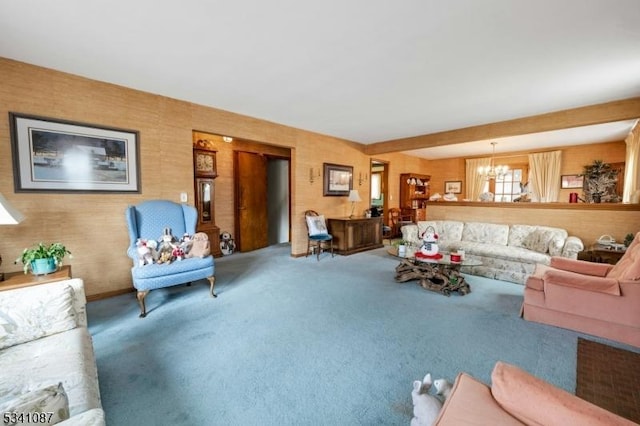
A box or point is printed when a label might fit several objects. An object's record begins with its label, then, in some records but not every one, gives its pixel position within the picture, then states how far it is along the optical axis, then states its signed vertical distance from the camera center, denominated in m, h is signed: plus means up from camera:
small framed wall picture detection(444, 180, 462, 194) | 8.71 +0.32
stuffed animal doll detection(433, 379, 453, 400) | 1.29 -0.93
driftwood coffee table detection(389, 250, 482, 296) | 3.48 -1.08
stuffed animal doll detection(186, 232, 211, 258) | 3.21 -0.62
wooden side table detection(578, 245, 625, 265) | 3.25 -0.73
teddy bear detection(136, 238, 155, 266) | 2.89 -0.62
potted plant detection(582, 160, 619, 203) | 6.23 +0.42
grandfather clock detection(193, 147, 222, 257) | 5.00 +0.07
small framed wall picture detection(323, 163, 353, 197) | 5.97 +0.38
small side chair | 5.33 -0.71
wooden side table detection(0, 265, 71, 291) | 2.04 -0.68
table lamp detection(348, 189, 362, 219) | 6.12 +0.00
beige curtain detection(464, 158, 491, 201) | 8.17 +0.55
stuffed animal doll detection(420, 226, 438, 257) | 3.69 -0.66
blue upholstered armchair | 2.79 -0.49
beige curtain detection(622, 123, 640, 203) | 4.49 +0.57
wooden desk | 5.70 -0.83
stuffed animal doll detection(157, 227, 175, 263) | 3.01 -0.59
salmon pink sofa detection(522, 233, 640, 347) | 2.28 -0.93
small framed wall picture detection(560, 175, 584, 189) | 6.68 +0.40
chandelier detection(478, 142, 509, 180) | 7.13 +0.71
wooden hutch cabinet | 8.28 +0.07
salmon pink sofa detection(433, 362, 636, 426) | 0.76 -0.66
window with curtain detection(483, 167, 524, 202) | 7.92 +0.33
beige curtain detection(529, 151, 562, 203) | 6.94 +0.58
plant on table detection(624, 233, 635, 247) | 3.47 -0.55
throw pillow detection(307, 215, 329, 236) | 5.38 -0.59
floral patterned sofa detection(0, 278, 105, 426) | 0.87 -0.82
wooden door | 5.85 -0.12
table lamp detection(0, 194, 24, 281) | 2.01 -0.14
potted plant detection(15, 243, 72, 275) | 2.21 -0.53
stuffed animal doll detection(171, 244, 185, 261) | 3.10 -0.67
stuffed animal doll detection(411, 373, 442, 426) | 1.16 -0.94
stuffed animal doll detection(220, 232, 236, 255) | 5.60 -1.01
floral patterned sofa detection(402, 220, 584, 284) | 3.84 -0.79
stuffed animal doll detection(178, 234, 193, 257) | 3.22 -0.58
